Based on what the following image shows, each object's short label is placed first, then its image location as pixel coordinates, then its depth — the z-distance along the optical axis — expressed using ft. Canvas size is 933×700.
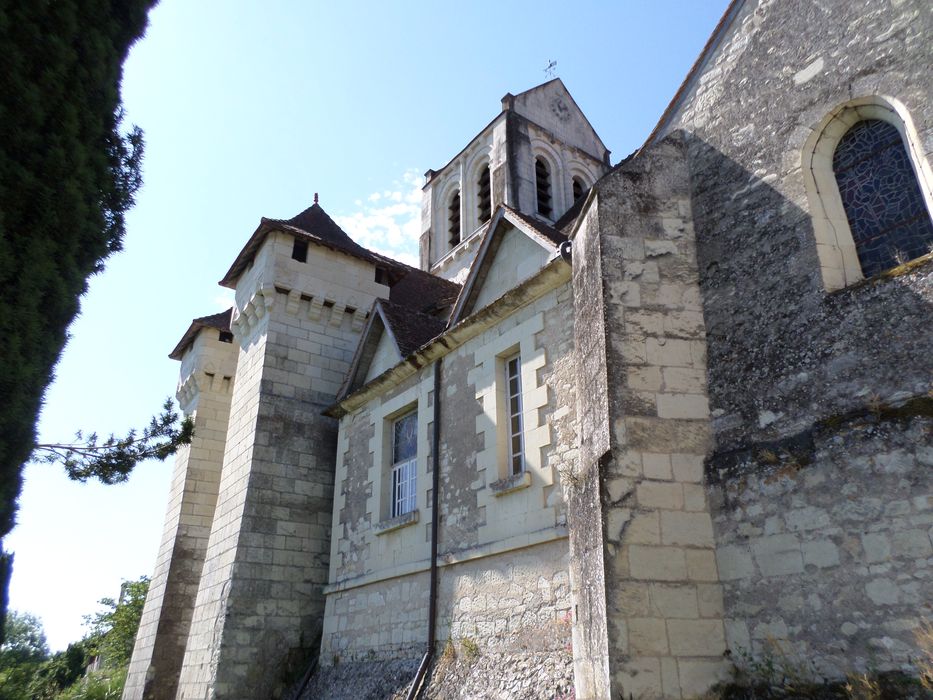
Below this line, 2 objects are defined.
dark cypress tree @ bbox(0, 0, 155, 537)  17.12
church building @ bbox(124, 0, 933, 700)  15.35
